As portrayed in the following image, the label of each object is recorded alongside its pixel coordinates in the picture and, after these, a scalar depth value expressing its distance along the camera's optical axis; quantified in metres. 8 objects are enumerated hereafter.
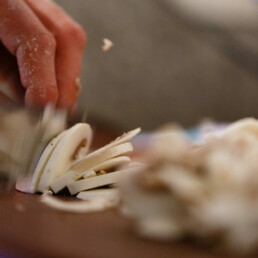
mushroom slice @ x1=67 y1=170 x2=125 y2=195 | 0.36
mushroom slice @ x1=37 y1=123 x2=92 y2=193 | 0.37
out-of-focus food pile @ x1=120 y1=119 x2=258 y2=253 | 0.27
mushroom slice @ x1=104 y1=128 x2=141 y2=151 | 0.37
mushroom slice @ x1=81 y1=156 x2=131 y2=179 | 0.36
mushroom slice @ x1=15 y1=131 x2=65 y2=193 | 0.37
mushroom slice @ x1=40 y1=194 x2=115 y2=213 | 0.32
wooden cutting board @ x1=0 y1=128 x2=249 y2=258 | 0.28
